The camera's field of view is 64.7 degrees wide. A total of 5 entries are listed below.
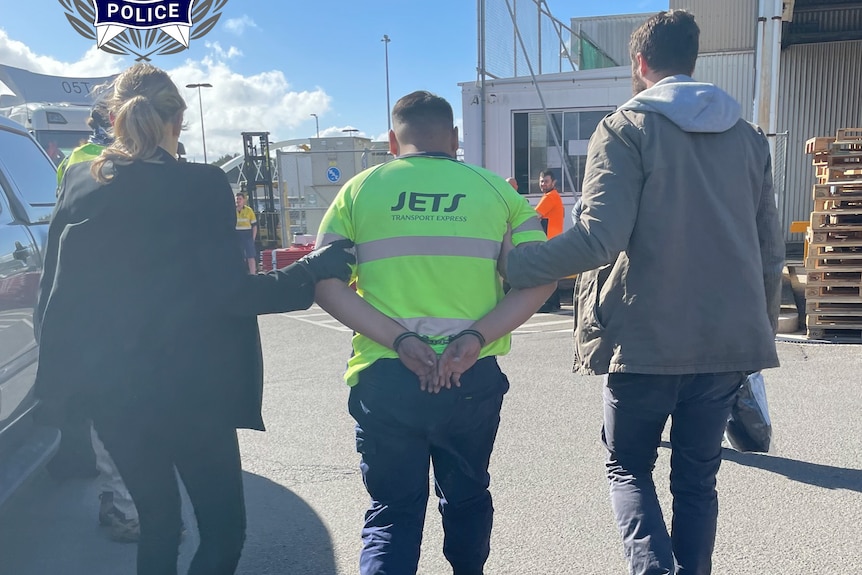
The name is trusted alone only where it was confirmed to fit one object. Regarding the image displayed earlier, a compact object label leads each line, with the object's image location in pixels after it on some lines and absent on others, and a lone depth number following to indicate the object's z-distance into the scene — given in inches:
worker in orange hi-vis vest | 366.6
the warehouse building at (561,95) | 437.4
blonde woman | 78.2
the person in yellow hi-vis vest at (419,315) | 83.8
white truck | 411.2
